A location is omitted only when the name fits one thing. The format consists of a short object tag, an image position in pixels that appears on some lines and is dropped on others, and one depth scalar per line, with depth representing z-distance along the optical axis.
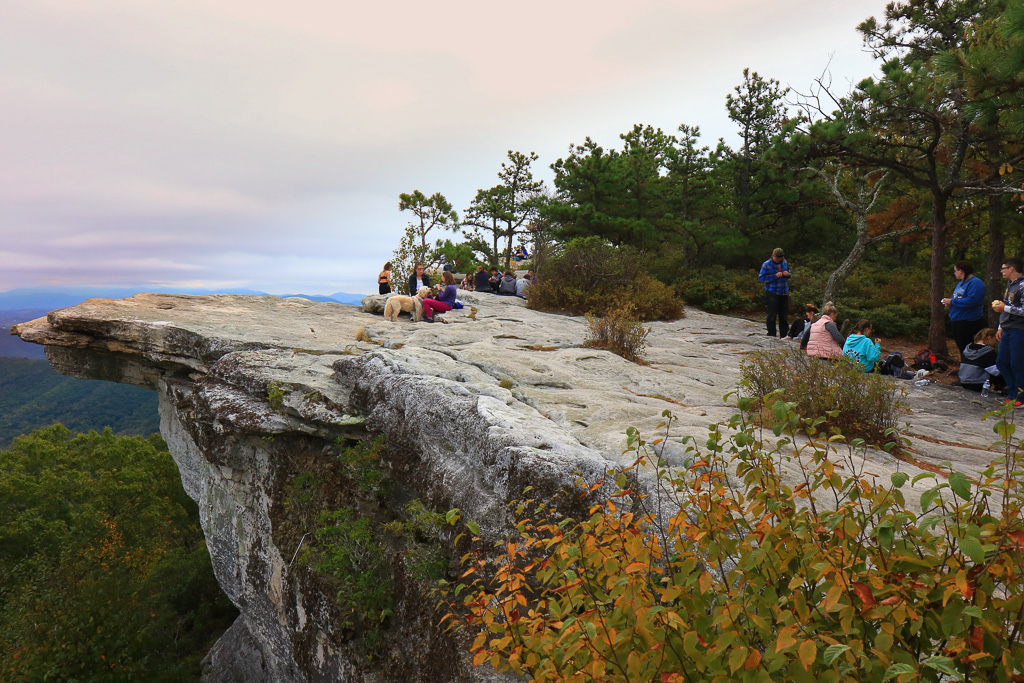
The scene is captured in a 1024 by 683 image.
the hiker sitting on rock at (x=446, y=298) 11.47
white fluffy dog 10.52
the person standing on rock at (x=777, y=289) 11.18
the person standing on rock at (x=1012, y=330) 6.14
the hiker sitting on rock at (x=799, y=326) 10.84
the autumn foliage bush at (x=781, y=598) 1.27
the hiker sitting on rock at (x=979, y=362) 7.61
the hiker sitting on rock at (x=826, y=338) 8.27
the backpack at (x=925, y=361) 9.84
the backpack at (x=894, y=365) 9.45
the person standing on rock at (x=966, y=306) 7.96
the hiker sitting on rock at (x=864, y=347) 7.77
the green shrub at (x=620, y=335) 8.44
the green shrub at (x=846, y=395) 4.68
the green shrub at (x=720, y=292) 17.36
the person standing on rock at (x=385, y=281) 14.67
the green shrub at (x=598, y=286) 13.64
